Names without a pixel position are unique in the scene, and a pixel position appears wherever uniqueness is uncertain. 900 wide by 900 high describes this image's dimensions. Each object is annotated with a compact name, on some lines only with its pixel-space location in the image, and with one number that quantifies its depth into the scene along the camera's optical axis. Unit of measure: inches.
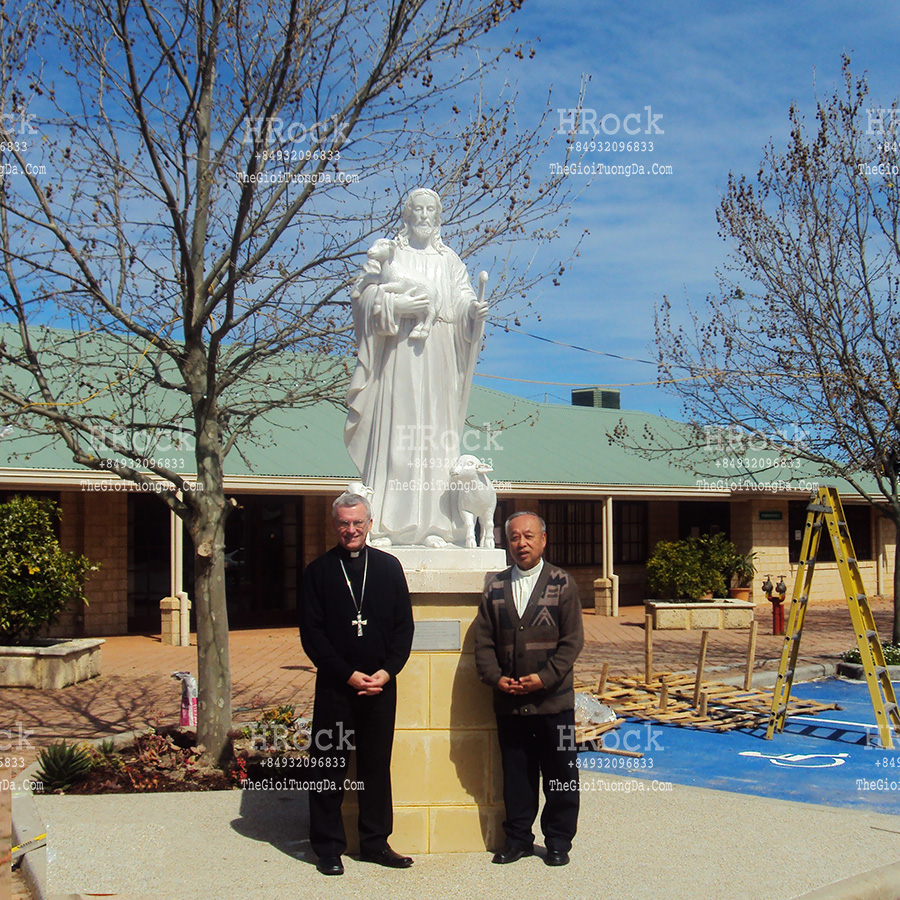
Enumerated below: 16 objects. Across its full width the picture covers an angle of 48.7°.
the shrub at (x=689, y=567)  685.3
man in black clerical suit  183.6
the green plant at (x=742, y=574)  739.4
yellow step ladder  326.6
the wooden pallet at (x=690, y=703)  361.7
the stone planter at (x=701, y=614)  663.8
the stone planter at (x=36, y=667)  425.7
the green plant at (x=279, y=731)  283.3
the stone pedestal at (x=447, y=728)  197.0
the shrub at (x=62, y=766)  259.0
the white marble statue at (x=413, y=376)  217.2
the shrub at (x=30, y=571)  429.4
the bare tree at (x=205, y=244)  260.8
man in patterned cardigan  186.1
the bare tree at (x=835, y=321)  471.5
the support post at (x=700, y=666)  358.2
